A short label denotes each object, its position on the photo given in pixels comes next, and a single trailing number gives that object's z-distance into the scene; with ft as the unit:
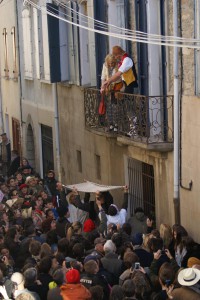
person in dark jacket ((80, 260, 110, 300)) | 41.61
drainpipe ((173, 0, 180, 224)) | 57.41
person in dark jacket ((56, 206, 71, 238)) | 56.85
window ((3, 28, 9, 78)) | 119.03
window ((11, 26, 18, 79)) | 111.75
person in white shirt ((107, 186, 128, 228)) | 57.98
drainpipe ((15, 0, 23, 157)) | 106.84
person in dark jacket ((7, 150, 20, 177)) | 103.86
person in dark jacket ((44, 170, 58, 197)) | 82.17
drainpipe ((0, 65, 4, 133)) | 128.47
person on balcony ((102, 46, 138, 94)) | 63.36
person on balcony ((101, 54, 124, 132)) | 64.85
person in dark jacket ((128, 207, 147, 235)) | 59.47
